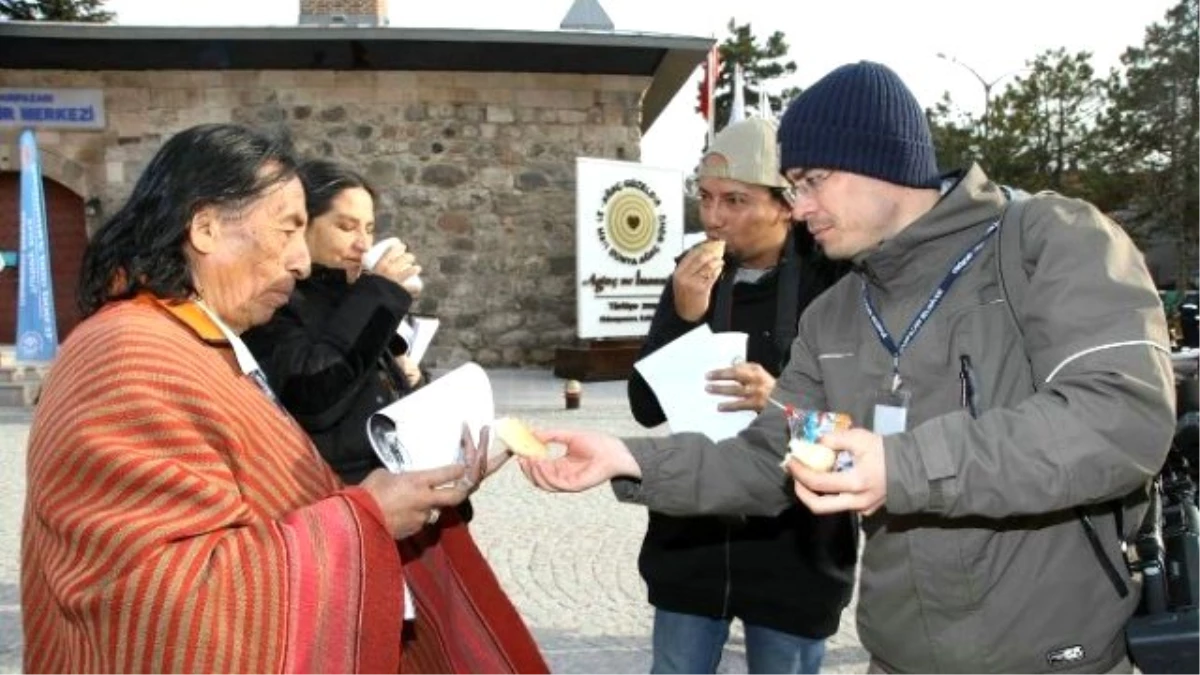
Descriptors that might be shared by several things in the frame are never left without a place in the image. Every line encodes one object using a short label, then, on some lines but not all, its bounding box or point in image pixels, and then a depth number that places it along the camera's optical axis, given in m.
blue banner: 12.47
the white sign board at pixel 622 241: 13.48
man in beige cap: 2.75
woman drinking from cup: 2.77
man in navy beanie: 1.56
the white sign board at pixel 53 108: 15.07
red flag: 16.58
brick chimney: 15.38
